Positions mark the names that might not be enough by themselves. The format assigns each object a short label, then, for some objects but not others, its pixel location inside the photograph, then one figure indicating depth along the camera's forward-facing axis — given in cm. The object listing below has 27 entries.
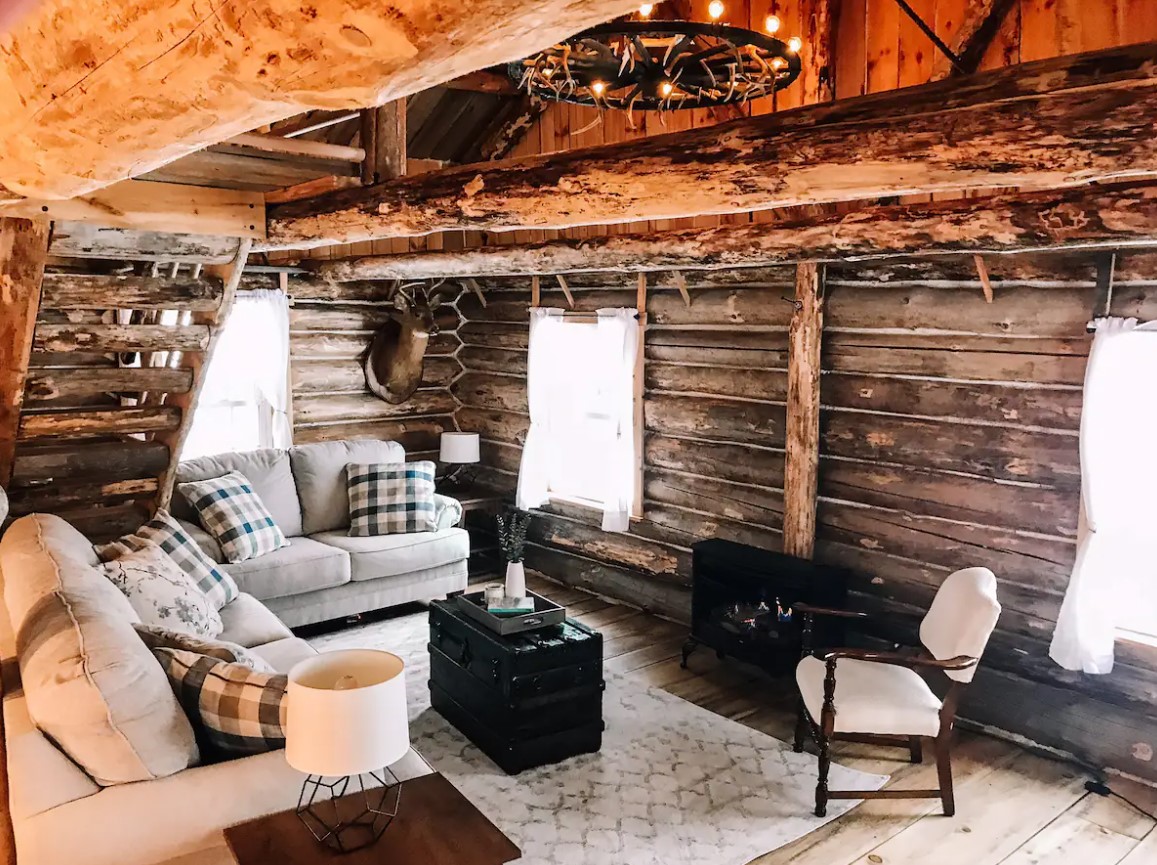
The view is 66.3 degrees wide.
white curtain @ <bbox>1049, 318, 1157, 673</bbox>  393
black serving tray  411
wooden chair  361
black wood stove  481
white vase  432
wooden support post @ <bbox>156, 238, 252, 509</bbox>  427
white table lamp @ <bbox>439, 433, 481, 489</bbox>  706
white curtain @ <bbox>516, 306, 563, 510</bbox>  680
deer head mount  696
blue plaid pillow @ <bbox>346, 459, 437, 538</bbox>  602
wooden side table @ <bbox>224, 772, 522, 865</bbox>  210
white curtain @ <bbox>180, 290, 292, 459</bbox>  644
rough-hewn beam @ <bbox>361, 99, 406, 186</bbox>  359
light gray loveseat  540
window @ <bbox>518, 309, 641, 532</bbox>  624
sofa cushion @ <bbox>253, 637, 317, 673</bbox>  385
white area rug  346
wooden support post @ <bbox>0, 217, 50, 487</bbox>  345
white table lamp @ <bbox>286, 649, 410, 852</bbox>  201
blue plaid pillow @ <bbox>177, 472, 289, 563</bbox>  528
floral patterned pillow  358
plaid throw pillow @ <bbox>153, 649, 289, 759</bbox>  247
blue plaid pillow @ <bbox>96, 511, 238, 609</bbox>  429
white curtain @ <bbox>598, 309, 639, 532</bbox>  617
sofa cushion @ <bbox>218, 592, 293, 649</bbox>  412
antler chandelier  260
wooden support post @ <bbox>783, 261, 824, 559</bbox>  501
